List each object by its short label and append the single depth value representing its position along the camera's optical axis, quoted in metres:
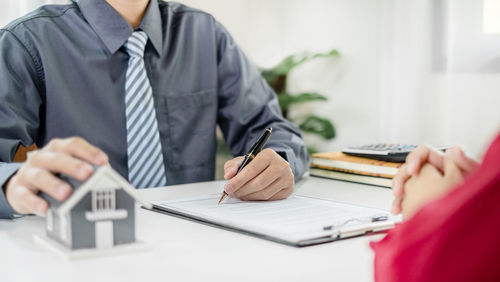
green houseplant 2.44
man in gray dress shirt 1.20
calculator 1.27
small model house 0.61
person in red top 0.45
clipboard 0.73
